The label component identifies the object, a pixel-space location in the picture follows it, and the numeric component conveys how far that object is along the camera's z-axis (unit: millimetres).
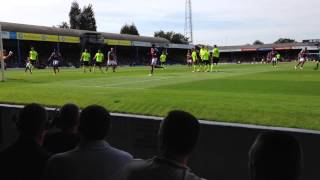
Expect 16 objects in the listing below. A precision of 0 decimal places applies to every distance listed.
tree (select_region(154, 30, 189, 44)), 159500
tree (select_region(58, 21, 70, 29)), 149625
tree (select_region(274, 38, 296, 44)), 176625
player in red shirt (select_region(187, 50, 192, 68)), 57975
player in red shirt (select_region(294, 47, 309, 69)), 44938
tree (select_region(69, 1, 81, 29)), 151212
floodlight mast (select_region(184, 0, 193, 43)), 135625
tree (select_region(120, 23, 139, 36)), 150875
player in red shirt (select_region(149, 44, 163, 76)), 35531
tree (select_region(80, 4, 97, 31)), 150500
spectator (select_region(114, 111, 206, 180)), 3623
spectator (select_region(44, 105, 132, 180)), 4656
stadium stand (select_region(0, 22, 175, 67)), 66500
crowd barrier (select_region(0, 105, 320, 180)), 7883
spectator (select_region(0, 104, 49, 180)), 4938
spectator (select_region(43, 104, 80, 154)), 5664
